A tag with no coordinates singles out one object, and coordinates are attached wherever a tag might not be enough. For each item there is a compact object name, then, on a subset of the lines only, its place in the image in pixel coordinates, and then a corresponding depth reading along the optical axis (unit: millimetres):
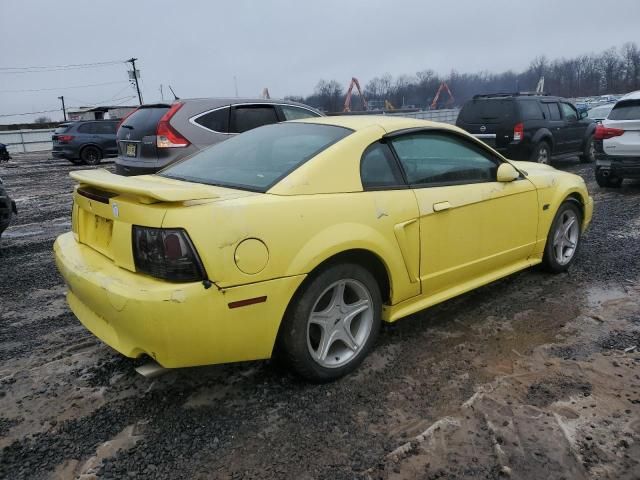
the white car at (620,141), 8250
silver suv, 6980
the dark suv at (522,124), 10727
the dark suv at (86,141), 17062
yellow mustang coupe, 2475
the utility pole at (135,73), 47375
